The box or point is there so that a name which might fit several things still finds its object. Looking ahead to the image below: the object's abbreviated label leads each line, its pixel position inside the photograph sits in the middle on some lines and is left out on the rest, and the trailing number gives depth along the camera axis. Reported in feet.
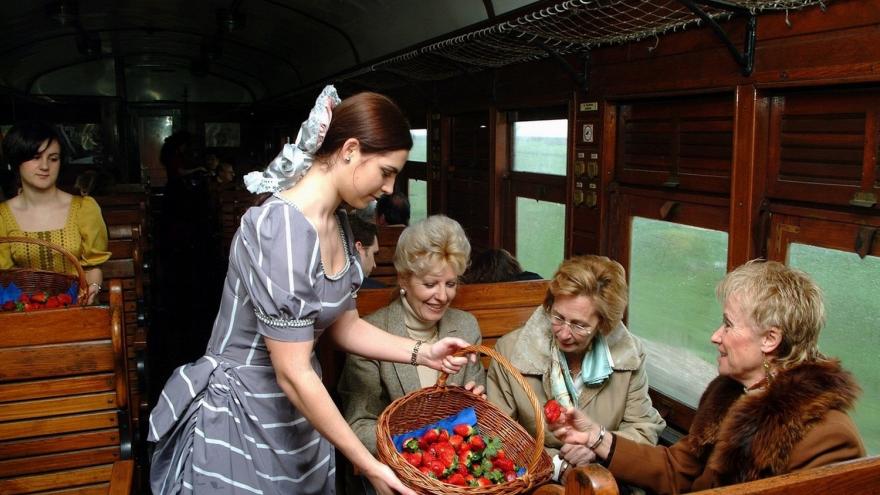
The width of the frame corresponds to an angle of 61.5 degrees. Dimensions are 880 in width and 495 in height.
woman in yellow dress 12.04
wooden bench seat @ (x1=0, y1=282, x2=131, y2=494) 9.25
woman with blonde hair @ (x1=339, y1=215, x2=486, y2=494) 9.50
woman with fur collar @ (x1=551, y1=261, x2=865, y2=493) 5.77
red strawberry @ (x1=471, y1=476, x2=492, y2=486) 7.05
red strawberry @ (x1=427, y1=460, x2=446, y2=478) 7.16
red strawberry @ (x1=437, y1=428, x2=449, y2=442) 7.82
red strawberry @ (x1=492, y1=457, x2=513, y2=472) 7.65
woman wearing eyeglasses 9.34
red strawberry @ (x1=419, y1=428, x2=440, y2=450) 7.80
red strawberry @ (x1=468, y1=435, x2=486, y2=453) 7.78
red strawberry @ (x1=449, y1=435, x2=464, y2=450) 7.74
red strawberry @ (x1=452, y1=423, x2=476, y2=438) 8.01
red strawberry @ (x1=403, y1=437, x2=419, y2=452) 7.55
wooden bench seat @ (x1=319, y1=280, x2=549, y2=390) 11.25
